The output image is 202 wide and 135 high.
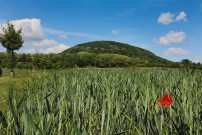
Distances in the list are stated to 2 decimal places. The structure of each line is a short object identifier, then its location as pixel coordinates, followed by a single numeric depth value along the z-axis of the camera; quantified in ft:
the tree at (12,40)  58.16
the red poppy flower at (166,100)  3.28
